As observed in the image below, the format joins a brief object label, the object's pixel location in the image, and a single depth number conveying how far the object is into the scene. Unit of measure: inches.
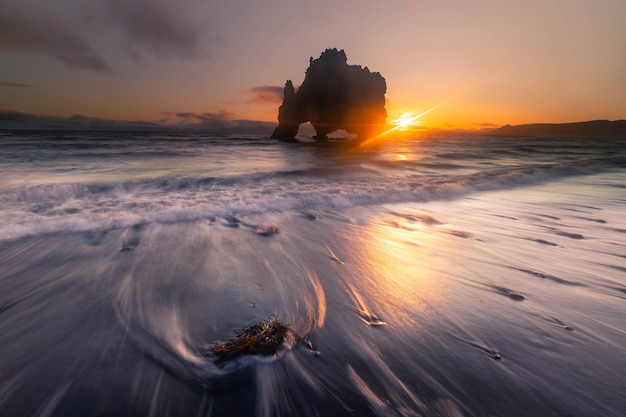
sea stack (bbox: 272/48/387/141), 1802.4
